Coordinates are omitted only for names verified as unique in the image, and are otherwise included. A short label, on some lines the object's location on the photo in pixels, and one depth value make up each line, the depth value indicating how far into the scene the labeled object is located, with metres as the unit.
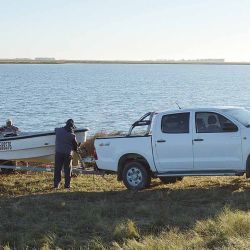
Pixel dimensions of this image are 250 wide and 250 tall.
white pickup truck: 12.70
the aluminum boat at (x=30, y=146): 16.06
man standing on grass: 14.45
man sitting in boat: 17.55
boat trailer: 14.49
